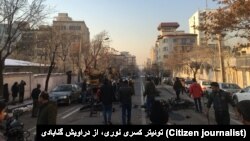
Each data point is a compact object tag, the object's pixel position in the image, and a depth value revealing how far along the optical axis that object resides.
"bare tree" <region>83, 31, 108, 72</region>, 30.93
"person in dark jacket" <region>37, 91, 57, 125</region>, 3.84
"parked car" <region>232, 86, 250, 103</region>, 11.48
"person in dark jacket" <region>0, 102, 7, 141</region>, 3.24
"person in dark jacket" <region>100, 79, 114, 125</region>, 6.87
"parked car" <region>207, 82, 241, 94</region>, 15.18
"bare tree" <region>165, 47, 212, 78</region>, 31.13
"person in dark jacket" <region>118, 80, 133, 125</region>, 6.86
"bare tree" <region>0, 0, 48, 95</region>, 12.61
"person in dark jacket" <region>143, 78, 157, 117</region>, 7.93
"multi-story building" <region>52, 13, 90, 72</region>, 26.89
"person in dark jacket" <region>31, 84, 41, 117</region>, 9.20
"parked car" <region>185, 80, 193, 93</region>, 21.10
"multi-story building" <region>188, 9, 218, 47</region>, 36.93
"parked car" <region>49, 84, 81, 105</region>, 12.62
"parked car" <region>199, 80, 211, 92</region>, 17.81
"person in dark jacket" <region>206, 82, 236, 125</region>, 4.65
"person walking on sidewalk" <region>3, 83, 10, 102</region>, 12.99
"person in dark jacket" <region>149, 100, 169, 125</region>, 3.99
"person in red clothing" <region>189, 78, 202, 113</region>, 9.03
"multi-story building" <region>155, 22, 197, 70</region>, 64.01
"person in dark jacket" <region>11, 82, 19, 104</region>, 13.63
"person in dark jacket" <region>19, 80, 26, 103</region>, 14.04
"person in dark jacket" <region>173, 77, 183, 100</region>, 11.94
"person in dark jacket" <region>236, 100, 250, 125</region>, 3.02
